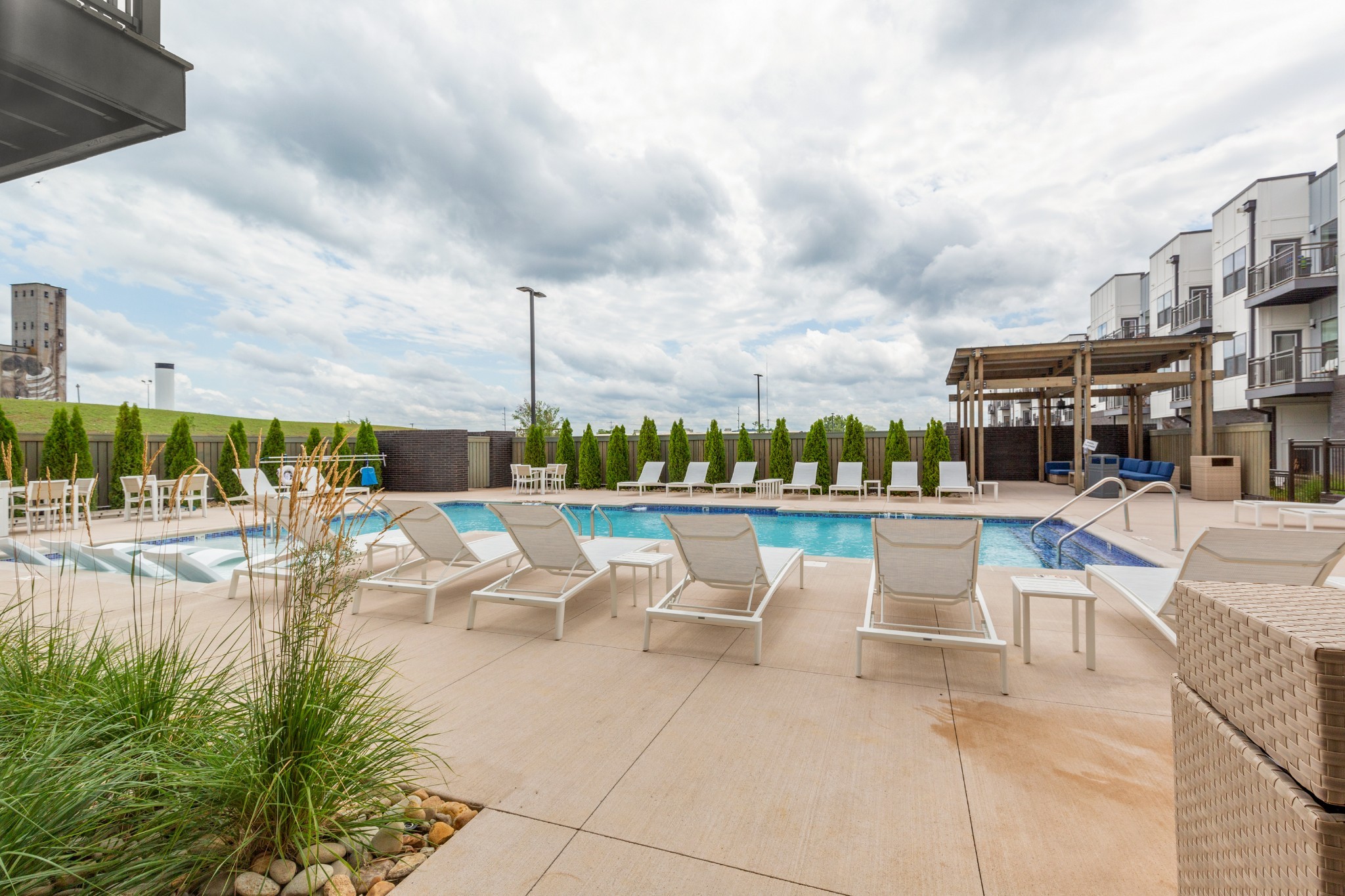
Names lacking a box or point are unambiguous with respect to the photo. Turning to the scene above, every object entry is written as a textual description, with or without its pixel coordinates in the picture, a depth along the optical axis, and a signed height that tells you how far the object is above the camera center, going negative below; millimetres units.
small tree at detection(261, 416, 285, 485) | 13344 -18
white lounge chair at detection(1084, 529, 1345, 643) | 3029 -590
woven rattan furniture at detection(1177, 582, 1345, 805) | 569 -266
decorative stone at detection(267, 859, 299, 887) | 1623 -1196
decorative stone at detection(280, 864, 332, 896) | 1573 -1223
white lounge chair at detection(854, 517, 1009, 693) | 3451 -756
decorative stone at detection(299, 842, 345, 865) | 1641 -1218
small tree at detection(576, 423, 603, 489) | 16219 -524
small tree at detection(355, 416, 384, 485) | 15102 +250
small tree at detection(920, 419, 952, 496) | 13109 -177
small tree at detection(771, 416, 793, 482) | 14586 -220
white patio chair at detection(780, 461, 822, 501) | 12969 -689
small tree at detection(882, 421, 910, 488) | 13711 +4
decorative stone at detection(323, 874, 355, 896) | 1625 -1246
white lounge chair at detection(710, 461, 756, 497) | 13680 -694
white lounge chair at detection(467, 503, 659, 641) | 3945 -807
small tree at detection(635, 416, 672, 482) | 15578 +112
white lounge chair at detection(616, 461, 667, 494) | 14633 -697
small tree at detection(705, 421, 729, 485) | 14945 -187
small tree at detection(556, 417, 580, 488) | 16438 -44
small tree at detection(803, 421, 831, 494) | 14102 -71
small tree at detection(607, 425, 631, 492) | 15914 -356
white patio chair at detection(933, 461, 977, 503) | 12164 -648
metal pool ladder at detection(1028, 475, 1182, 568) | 5362 -844
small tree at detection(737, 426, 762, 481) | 14897 -36
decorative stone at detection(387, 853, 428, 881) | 1742 -1278
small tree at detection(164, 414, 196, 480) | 12002 -10
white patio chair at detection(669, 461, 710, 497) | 14242 -699
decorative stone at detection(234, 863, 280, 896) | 1557 -1191
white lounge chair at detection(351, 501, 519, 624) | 4254 -889
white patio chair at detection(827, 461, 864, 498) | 12828 -656
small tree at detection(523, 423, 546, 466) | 16312 -61
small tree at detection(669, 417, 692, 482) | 15477 -67
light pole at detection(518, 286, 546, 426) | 16109 +3110
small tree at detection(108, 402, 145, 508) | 11211 -6
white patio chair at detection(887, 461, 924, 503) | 12438 -628
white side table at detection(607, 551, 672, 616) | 4293 -863
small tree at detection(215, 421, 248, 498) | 12336 -495
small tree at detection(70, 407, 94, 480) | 10867 +9
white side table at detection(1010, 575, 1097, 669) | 3188 -852
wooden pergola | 12266 +1542
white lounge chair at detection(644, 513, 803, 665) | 3668 -792
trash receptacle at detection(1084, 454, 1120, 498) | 12859 -549
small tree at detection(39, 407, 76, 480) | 10688 -15
